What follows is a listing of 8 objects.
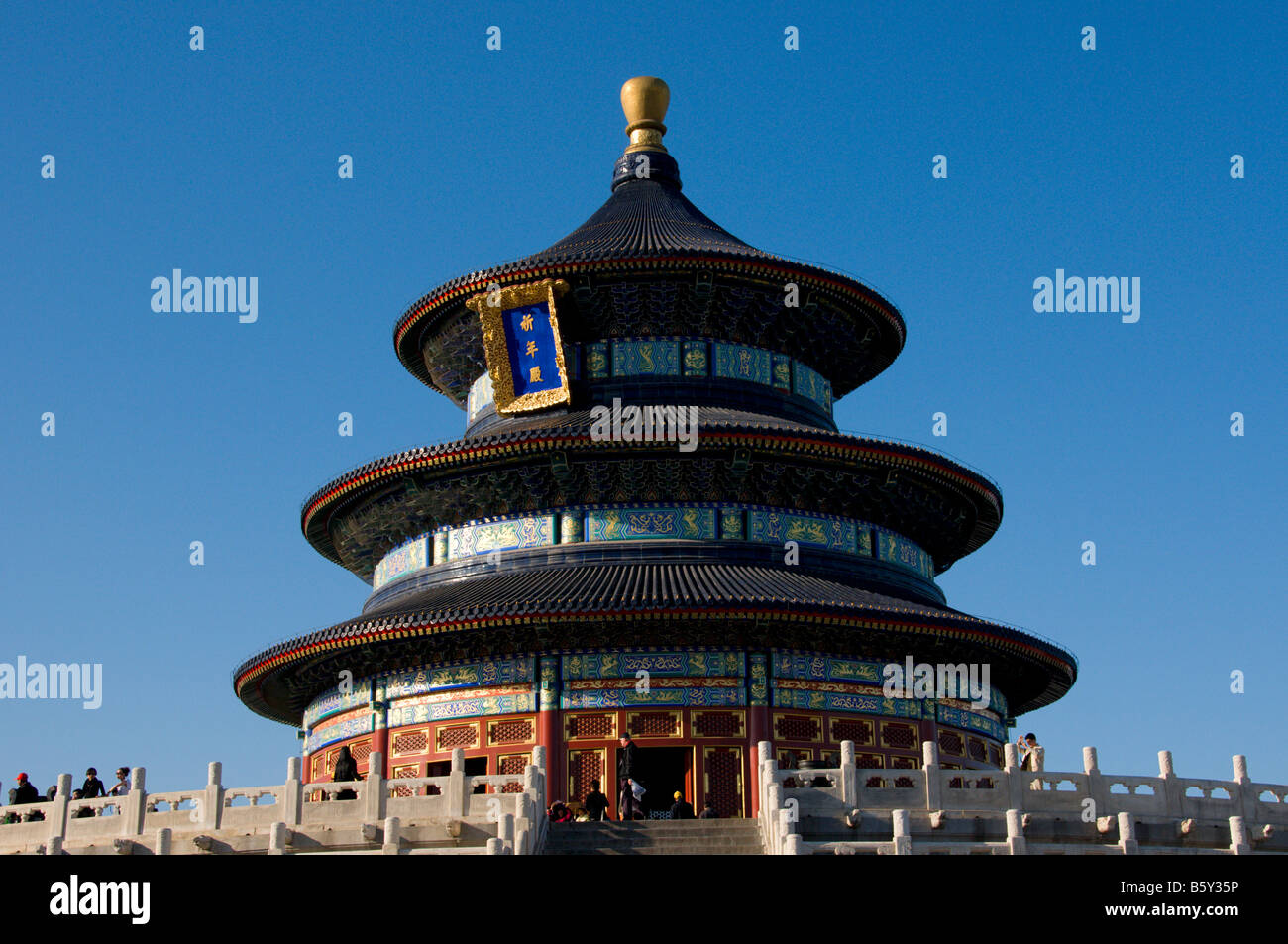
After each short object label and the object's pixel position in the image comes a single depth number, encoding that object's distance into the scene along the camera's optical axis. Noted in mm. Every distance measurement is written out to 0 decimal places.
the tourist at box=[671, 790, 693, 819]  26094
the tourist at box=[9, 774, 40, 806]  28500
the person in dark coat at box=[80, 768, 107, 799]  28062
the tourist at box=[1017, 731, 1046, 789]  28125
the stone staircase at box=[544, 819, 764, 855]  23734
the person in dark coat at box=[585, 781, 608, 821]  27688
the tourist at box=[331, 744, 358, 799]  28938
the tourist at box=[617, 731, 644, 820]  26922
